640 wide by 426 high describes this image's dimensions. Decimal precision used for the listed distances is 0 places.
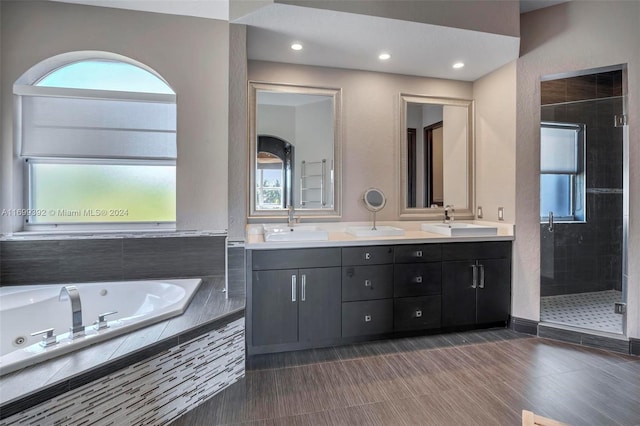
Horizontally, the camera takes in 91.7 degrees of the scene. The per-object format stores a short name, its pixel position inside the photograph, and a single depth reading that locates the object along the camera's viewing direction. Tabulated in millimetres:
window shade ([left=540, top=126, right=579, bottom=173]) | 2990
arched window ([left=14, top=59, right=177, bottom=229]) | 2557
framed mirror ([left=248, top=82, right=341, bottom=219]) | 2895
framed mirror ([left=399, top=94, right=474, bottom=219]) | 3213
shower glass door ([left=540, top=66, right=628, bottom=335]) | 2625
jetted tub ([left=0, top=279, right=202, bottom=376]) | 1788
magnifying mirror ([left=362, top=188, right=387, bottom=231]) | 3014
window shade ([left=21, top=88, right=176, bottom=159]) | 2535
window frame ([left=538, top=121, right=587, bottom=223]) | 3172
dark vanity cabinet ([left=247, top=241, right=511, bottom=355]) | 2330
